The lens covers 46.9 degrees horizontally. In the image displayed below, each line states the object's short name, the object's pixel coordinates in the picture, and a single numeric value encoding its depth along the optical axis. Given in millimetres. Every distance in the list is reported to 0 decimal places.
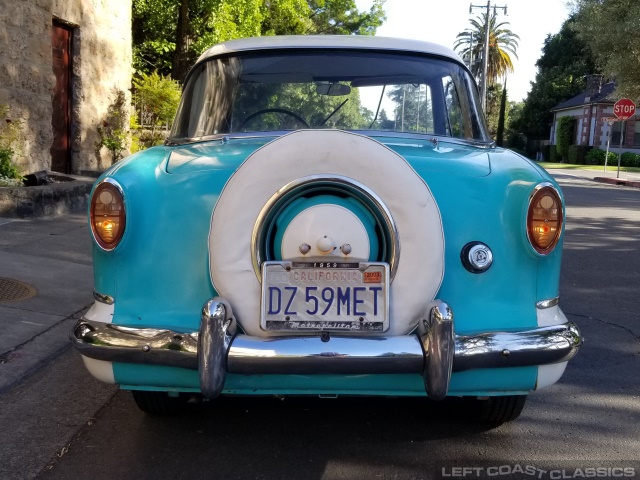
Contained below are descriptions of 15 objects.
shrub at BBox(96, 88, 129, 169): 13438
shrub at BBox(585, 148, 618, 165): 45522
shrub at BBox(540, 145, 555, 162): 58938
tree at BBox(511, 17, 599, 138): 62656
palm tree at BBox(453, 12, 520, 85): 69000
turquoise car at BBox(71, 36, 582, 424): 2621
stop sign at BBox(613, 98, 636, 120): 27031
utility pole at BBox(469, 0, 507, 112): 45062
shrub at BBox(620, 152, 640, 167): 45125
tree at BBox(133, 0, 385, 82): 18797
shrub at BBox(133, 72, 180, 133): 16547
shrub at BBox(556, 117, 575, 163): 53969
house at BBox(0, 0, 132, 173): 10258
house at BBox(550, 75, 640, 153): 49219
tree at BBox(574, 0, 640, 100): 19109
